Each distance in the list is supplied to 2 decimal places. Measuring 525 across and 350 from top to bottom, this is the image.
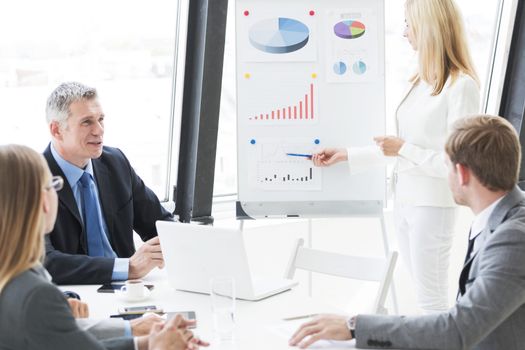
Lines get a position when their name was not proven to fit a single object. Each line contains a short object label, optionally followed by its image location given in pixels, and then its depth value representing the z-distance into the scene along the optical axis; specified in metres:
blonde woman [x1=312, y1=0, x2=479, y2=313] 3.35
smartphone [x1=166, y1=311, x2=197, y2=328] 2.23
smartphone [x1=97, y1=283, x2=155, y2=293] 2.61
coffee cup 2.45
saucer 2.45
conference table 2.02
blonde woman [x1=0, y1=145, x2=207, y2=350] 1.62
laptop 2.32
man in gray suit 1.92
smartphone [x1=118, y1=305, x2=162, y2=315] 2.31
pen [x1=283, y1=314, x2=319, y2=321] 2.23
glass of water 2.06
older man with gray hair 2.77
